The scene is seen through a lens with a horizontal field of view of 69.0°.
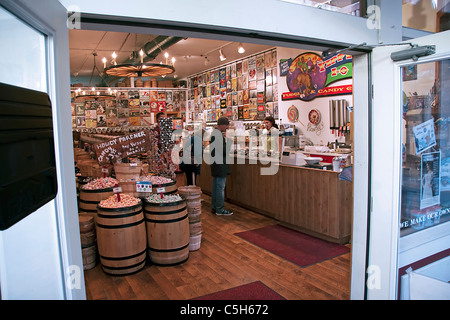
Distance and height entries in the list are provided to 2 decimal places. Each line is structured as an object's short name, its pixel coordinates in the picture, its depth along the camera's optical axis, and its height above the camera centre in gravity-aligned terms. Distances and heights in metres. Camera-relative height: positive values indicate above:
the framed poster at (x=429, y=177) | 2.43 -0.39
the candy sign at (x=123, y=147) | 4.11 -0.14
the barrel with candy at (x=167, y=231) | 3.78 -1.13
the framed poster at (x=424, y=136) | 2.38 -0.07
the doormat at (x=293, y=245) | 4.06 -1.57
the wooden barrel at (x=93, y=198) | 4.18 -0.78
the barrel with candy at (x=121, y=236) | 3.57 -1.11
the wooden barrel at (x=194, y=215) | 4.36 -1.09
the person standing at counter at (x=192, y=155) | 6.81 -0.45
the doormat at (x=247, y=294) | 3.11 -1.57
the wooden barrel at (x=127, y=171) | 4.18 -0.45
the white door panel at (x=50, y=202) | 1.17 -0.24
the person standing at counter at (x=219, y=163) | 5.91 -0.56
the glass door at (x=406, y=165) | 2.14 -0.27
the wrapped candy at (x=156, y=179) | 4.32 -0.60
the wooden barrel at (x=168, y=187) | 4.29 -0.70
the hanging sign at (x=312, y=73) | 6.75 +1.25
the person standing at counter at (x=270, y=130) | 6.16 +0.02
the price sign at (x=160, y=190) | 3.93 -0.66
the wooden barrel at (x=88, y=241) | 3.92 -1.26
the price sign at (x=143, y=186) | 3.94 -0.61
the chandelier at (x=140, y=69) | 6.30 +1.35
